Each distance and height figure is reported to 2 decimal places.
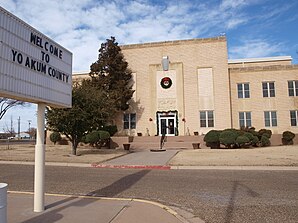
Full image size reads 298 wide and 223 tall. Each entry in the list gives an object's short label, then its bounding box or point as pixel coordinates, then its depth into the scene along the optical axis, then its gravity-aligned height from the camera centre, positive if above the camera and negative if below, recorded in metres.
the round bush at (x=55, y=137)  34.31 -0.06
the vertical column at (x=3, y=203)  4.08 -0.94
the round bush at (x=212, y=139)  27.20 -0.48
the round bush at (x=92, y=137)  28.59 -0.11
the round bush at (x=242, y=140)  25.30 -0.58
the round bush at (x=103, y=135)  29.11 +0.07
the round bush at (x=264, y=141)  28.55 -0.79
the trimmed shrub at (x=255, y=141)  27.03 -0.75
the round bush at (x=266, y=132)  29.92 +0.09
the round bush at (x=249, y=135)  26.34 -0.17
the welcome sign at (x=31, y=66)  5.51 +1.58
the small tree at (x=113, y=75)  33.12 +7.32
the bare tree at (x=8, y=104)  36.40 +4.26
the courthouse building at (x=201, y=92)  34.22 +5.04
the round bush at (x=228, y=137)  25.48 -0.30
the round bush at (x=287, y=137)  30.74 -0.48
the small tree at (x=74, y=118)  19.92 +1.28
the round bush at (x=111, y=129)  33.04 +0.76
